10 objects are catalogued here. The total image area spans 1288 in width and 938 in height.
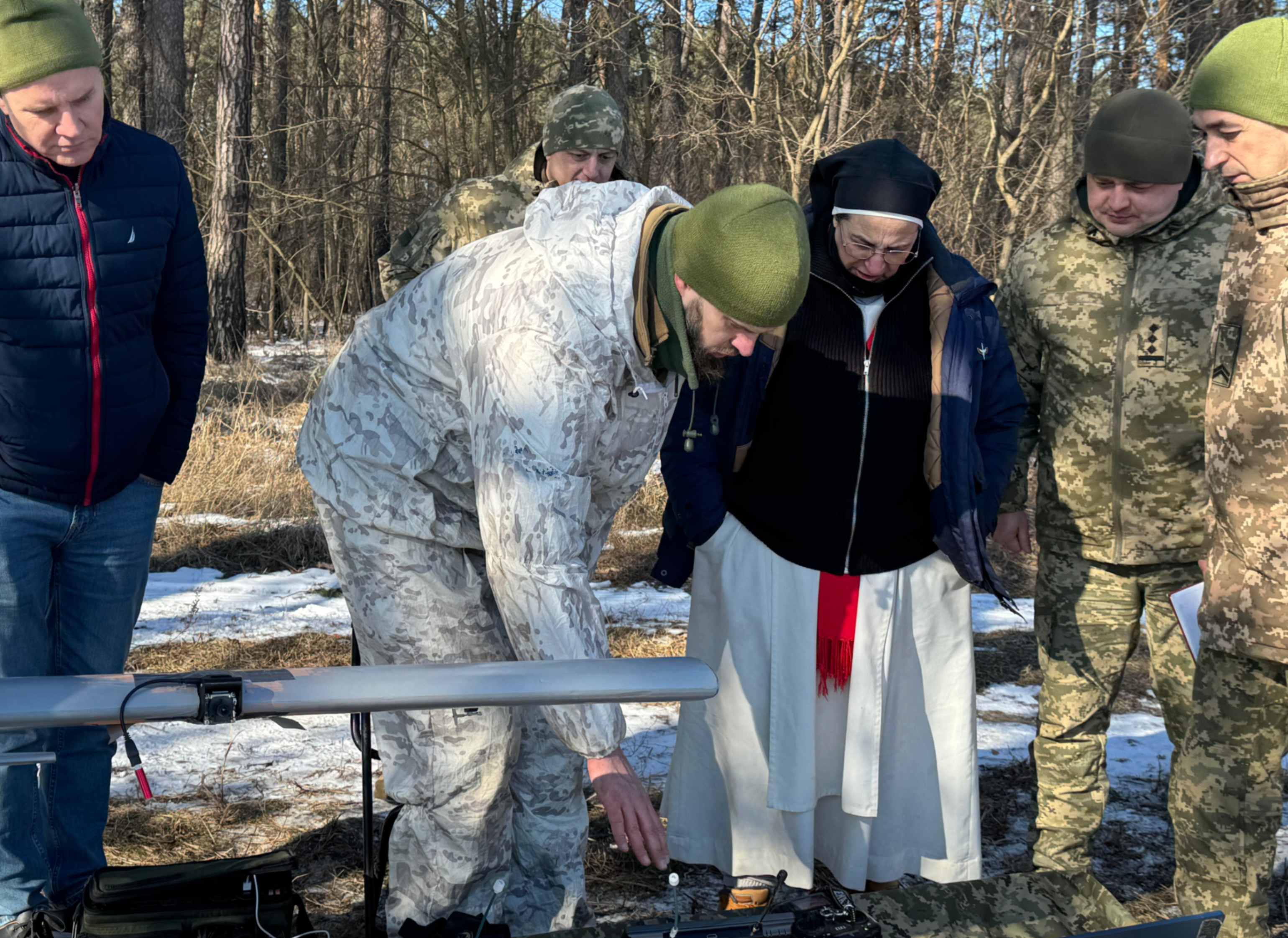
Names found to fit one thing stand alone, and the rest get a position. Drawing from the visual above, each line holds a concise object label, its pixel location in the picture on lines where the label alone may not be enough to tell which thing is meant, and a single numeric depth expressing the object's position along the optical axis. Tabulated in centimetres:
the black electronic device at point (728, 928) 199
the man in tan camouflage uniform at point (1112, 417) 315
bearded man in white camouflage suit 194
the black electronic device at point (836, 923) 208
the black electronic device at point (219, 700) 148
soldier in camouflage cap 419
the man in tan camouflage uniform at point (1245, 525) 253
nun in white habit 293
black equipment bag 215
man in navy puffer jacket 251
